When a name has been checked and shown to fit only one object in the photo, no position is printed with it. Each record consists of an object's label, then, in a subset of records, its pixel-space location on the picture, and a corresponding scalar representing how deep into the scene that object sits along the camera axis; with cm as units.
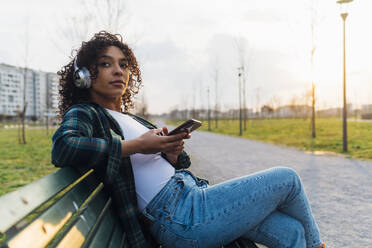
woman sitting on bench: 155
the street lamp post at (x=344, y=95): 1064
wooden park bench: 77
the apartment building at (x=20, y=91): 11269
